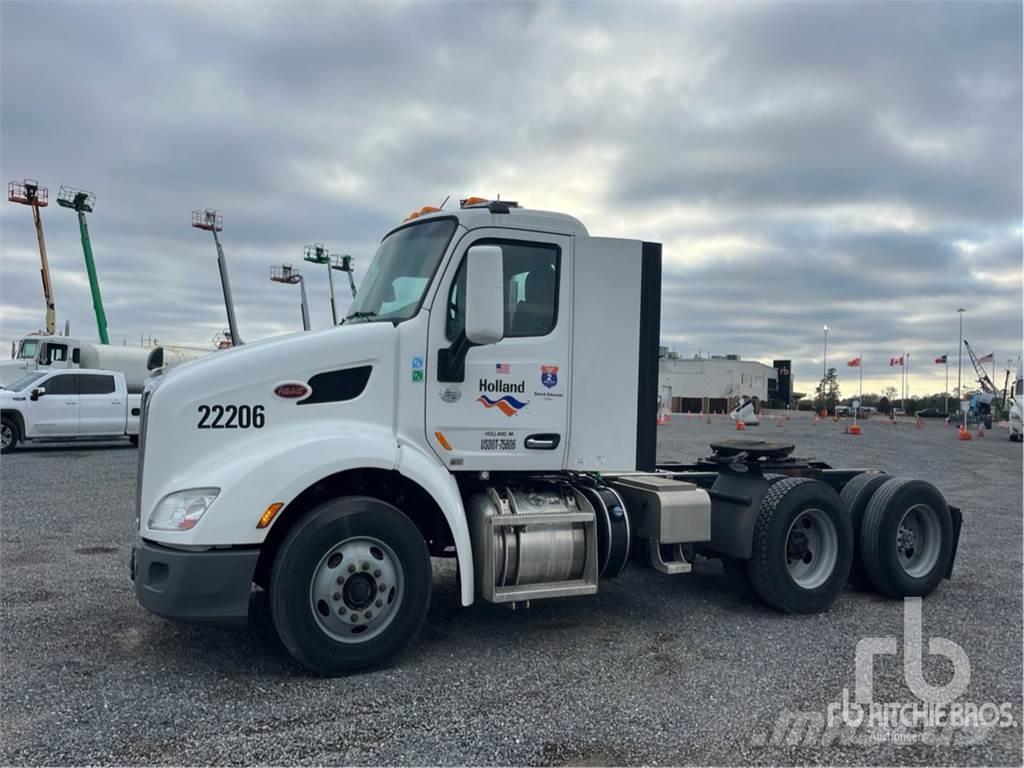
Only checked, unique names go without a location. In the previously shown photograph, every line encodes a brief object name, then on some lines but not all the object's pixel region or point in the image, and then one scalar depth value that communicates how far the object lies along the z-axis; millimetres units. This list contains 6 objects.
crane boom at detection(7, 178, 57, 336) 42844
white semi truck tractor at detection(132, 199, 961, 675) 4840
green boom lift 44625
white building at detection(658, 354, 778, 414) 71125
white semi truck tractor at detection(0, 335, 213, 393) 26345
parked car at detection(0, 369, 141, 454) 18250
